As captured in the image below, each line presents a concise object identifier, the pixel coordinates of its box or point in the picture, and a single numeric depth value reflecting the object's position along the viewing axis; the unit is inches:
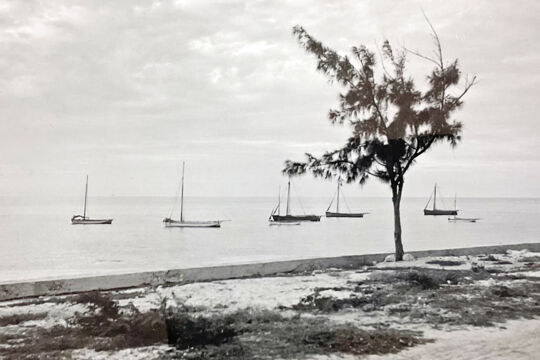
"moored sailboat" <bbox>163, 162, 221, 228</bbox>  3143.7
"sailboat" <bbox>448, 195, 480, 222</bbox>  3994.8
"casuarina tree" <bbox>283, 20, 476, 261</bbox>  538.6
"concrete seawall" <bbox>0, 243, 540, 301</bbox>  338.6
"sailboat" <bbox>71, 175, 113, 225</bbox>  3496.6
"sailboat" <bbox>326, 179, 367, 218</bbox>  4530.0
